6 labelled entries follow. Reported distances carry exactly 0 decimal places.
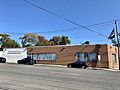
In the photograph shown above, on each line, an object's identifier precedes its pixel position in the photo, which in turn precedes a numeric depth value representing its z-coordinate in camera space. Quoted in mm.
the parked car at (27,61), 19669
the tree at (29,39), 44060
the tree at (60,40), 43702
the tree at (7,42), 40208
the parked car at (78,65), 16545
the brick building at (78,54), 18587
